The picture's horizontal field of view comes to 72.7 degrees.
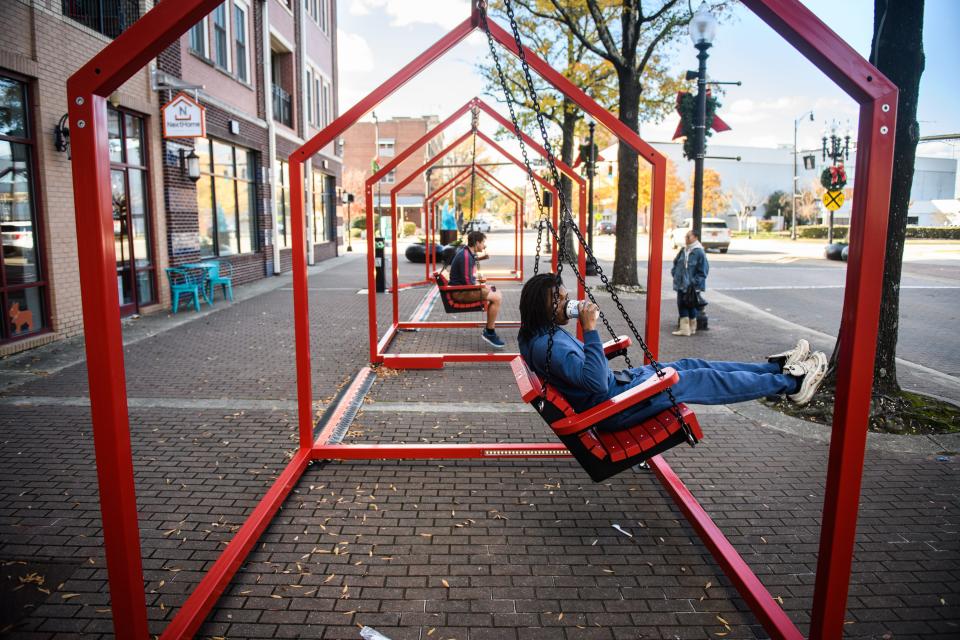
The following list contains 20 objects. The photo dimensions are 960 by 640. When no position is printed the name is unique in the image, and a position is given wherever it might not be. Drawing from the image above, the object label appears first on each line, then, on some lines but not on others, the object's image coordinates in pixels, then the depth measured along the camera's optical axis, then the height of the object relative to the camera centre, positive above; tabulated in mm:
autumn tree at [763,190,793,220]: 70250 +3401
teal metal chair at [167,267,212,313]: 12516 -909
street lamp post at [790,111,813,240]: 46094 +768
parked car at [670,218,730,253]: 34094 +65
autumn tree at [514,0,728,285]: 14398 +4131
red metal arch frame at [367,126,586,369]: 8047 -1496
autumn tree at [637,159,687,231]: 53281 +4137
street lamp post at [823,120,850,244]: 32656 +4467
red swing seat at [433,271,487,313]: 9297 -919
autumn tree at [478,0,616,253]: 20047 +5100
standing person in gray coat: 10039 -626
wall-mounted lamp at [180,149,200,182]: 13320 +1478
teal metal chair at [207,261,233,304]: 13711 -925
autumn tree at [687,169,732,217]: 61156 +3911
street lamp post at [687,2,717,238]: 11109 +2750
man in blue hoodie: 3709 -790
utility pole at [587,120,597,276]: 22641 +2711
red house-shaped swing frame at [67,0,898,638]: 2408 -179
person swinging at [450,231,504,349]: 9320 -634
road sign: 27250 +1521
